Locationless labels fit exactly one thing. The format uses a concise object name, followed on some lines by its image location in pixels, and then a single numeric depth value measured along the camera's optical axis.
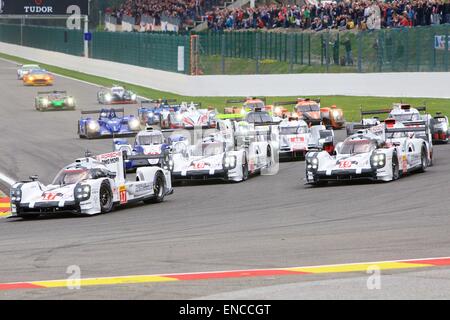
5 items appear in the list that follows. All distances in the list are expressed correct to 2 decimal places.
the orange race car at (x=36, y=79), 74.81
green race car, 56.84
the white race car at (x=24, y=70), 77.35
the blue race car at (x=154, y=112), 46.56
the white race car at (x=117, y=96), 60.16
